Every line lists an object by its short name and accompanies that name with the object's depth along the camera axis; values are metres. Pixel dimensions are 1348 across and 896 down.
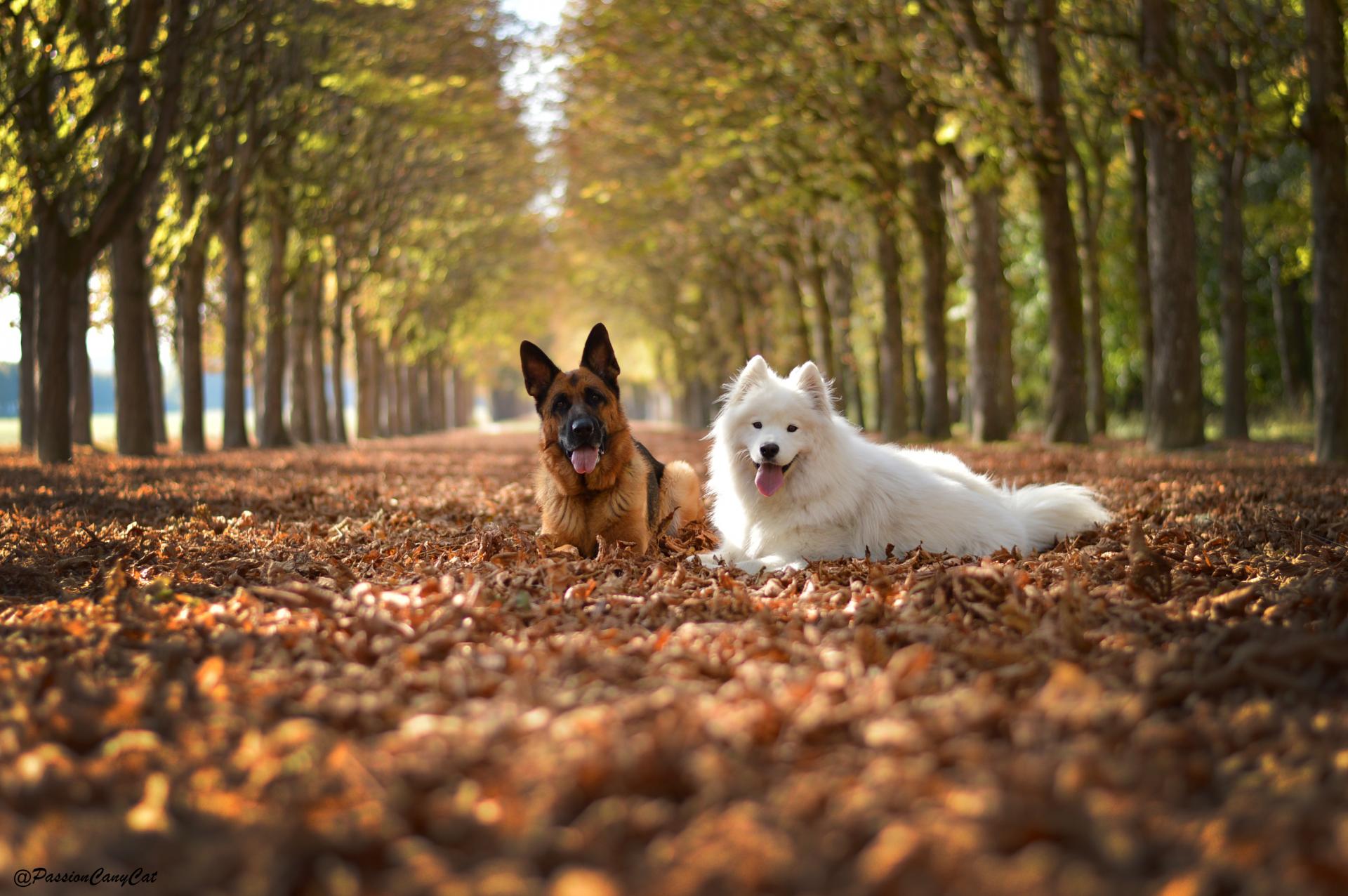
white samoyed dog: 5.78
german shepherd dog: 6.16
